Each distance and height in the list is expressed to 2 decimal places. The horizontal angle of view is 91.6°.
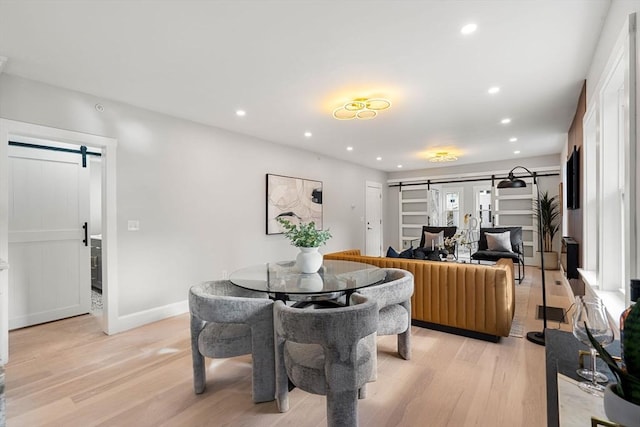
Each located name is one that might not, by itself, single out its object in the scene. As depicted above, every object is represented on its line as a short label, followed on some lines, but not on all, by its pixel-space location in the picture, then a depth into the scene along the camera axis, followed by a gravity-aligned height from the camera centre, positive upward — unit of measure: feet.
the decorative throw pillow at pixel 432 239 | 19.81 -1.74
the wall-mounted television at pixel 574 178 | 11.41 +1.25
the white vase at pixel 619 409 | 1.99 -1.31
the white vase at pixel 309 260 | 8.64 -1.31
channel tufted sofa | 9.27 -2.67
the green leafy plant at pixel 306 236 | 8.46 -0.63
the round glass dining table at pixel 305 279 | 6.87 -1.68
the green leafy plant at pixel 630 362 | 2.01 -0.99
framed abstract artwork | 16.48 +0.71
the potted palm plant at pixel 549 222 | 20.90 -0.72
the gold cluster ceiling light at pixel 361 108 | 10.43 +3.59
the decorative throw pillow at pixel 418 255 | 12.54 -1.73
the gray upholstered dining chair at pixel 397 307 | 7.54 -2.50
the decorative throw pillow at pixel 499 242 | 18.66 -1.83
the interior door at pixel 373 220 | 25.46 -0.60
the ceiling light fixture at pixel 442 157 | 19.16 +3.54
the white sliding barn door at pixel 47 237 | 11.20 -0.84
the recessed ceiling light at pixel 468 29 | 6.72 +4.01
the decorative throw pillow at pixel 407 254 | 12.33 -1.67
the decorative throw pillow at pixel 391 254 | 12.30 -1.65
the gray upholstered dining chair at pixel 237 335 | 6.41 -2.63
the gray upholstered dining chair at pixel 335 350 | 5.23 -2.33
